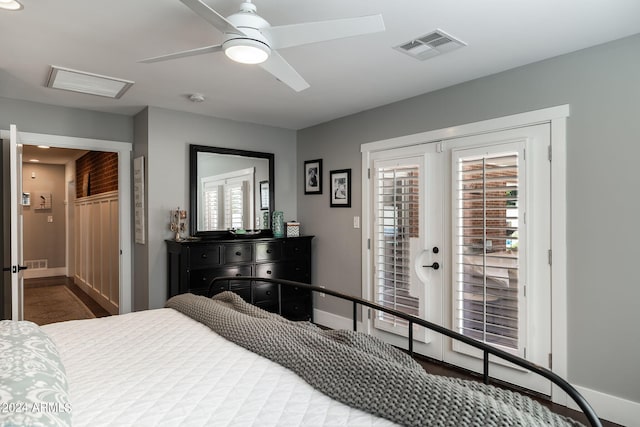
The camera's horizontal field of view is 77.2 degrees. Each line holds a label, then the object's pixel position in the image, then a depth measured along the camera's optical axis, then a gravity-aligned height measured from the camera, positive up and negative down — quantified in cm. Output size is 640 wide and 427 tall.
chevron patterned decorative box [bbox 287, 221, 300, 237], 480 -21
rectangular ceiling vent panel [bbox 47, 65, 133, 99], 305 +105
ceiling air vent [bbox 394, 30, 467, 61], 246 +107
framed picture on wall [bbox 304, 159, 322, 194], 476 +42
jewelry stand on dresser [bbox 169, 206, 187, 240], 403 -9
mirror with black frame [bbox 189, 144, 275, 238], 426 +23
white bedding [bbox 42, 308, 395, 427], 119 -60
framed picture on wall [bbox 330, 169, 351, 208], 441 +26
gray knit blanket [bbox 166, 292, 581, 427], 108 -54
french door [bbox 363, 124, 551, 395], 290 -27
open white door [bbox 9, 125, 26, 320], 309 -10
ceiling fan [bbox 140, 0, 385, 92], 168 +80
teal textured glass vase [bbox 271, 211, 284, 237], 475 -15
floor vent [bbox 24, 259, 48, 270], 800 -104
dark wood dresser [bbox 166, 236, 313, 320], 386 -57
